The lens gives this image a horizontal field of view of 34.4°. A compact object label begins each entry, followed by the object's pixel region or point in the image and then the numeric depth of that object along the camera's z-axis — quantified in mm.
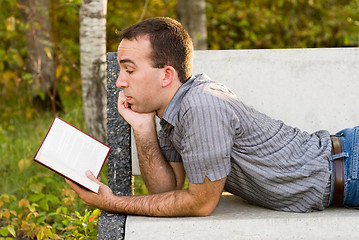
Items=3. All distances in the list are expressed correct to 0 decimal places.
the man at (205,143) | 2443
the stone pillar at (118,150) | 2934
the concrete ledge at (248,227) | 2441
